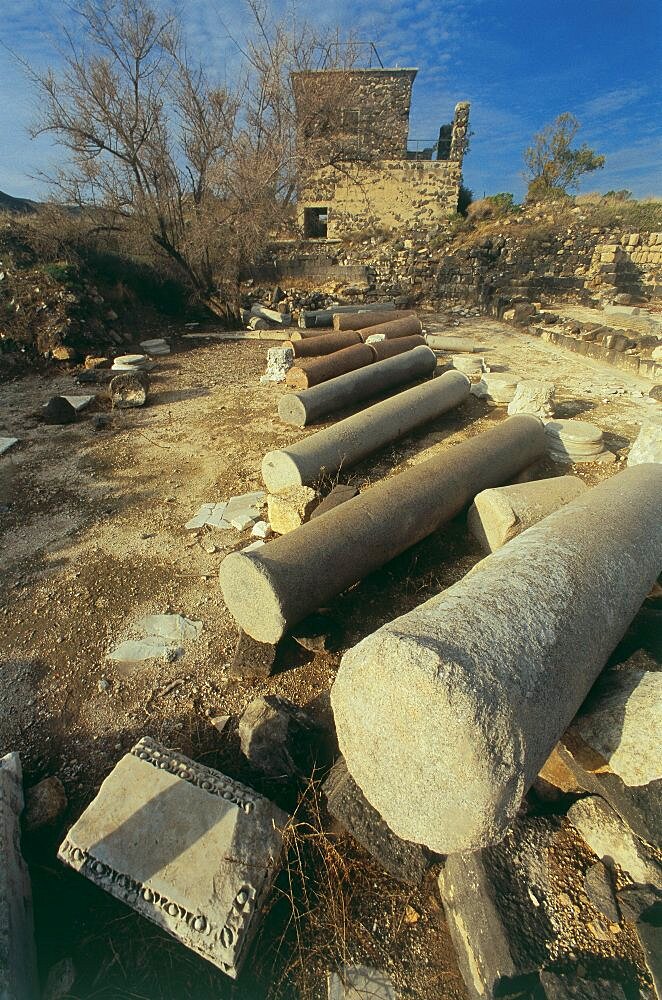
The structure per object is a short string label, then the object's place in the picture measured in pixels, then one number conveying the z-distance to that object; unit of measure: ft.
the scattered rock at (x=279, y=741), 8.52
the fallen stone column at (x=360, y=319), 38.29
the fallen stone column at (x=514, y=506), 13.01
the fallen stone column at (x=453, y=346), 37.88
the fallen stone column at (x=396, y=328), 34.58
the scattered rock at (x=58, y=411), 25.30
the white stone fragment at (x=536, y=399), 22.22
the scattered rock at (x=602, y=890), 6.41
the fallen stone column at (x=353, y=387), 23.84
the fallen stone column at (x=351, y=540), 10.61
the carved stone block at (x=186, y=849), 6.48
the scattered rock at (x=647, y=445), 17.88
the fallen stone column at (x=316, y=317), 43.93
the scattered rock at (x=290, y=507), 15.39
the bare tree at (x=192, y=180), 41.70
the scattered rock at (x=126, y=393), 27.20
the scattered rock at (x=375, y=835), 7.18
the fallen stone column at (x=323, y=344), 32.35
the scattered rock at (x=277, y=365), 30.73
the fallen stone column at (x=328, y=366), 27.40
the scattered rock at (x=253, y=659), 10.89
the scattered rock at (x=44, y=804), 8.20
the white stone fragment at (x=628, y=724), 6.98
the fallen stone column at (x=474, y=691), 5.82
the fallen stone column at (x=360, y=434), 17.28
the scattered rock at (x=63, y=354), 34.30
